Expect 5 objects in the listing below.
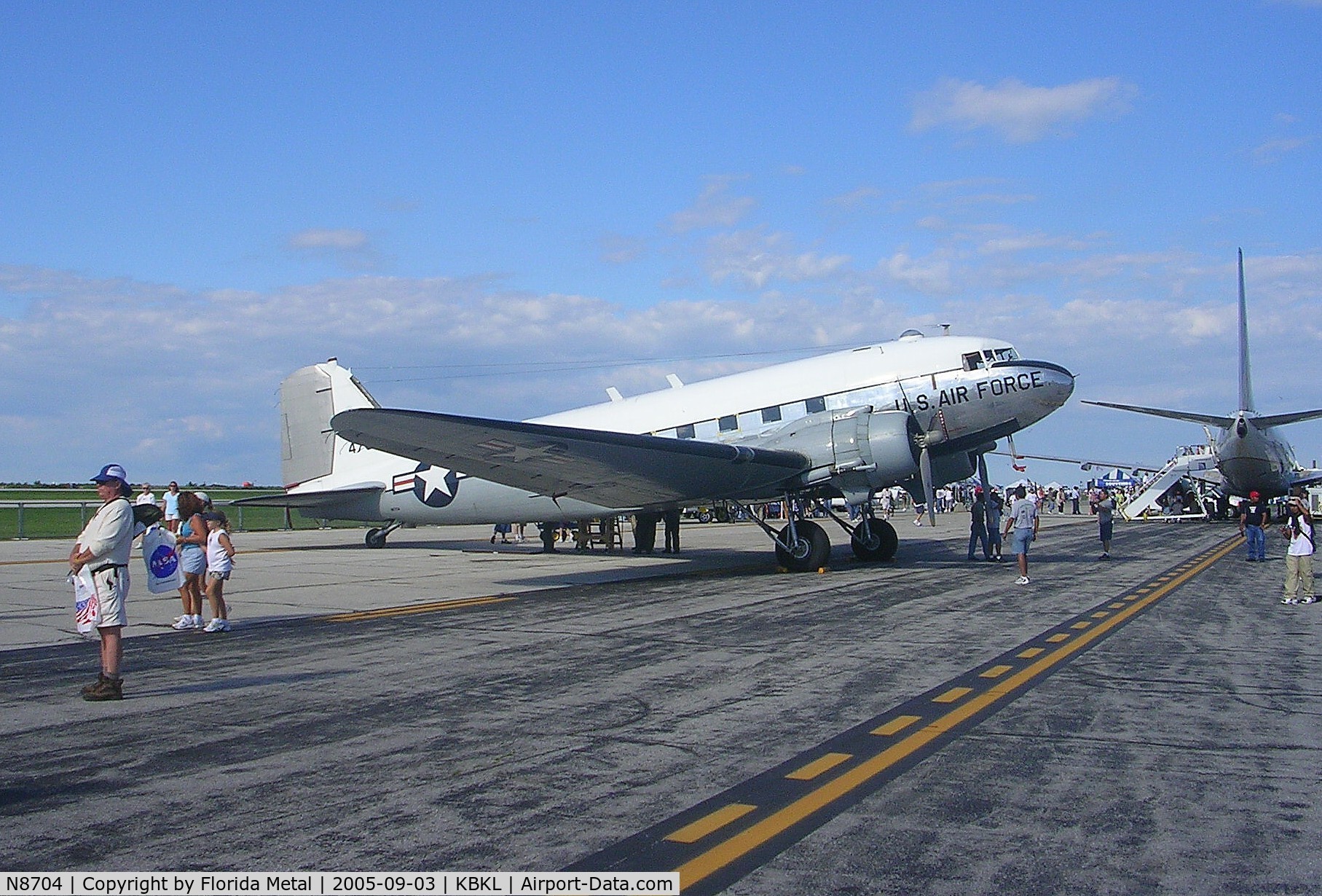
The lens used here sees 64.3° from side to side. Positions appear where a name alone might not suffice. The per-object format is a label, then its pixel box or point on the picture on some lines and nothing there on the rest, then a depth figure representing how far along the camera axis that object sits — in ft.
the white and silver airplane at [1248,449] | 141.08
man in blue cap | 26.21
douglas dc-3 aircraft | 57.57
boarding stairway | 196.03
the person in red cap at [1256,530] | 80.23
